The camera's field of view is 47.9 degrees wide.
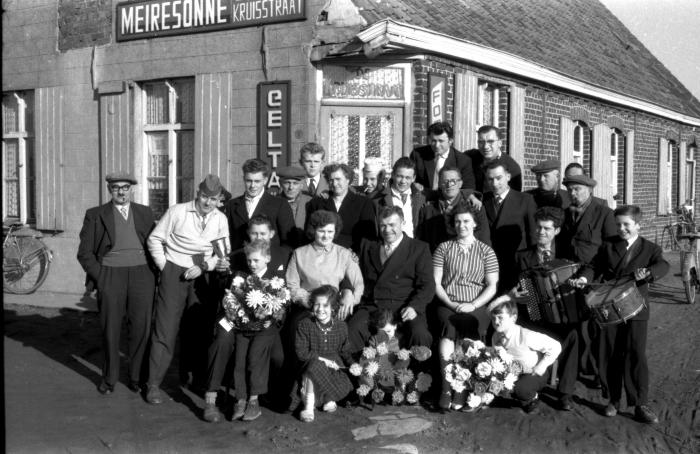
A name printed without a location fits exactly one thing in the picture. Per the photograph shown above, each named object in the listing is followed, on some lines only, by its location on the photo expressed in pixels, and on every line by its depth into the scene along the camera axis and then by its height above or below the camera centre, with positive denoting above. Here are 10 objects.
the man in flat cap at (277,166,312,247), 6.57 -0.04
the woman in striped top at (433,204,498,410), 6.01 -0.67
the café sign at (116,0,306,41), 9.97 +2.35
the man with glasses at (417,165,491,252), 6.38 -0.19
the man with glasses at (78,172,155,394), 6.36 -0.65
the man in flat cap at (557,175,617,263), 6.29 -0.26
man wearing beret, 6.24 -0.53
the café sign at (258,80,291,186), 9.95 +0.86
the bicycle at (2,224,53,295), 11.81 -1.07
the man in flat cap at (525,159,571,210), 6.77 +0.05
